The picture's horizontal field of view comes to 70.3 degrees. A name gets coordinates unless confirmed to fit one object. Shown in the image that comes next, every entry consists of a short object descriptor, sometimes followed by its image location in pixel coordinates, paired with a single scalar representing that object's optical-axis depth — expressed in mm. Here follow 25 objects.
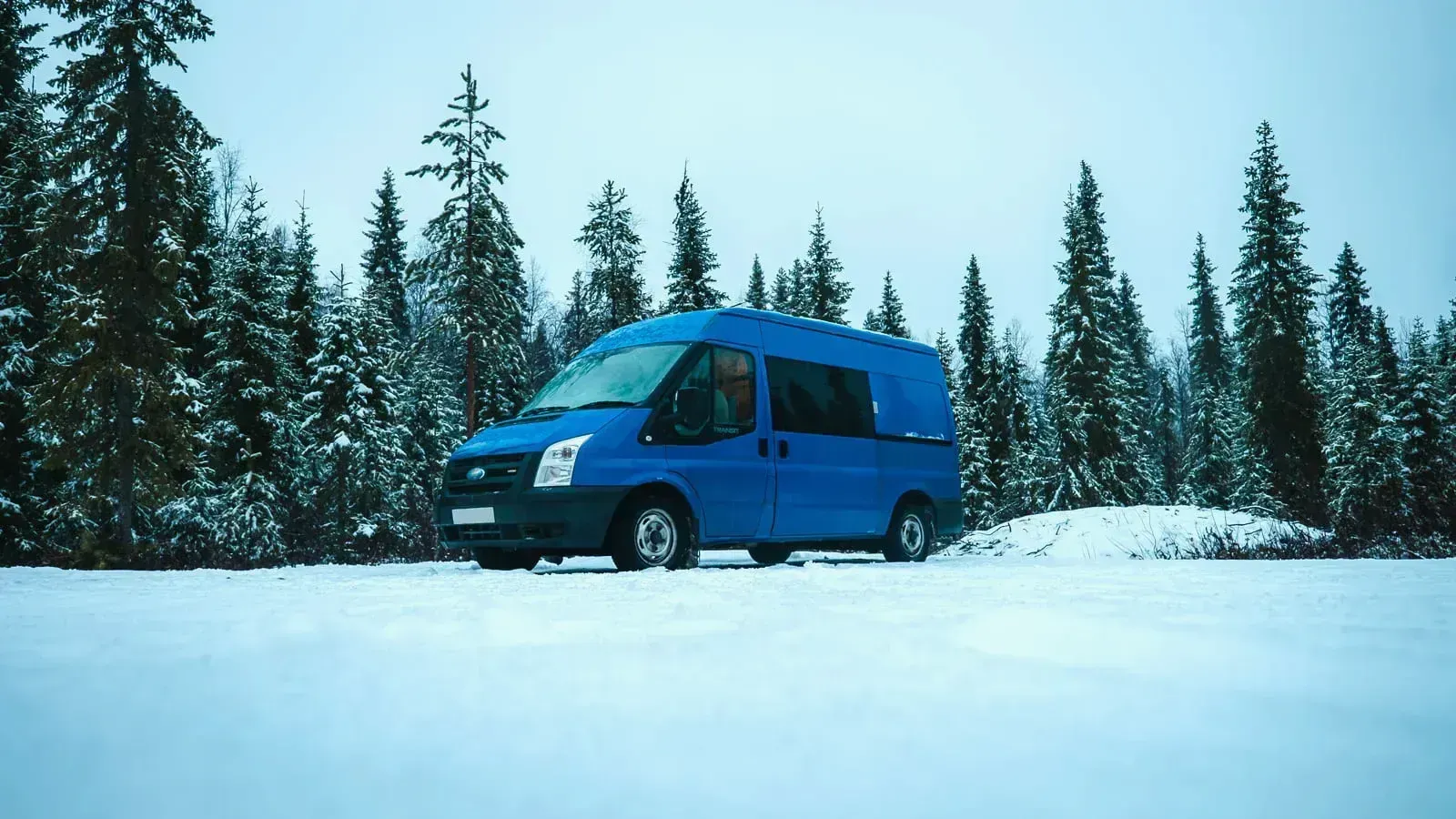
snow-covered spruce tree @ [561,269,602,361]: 35281
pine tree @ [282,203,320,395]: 34219
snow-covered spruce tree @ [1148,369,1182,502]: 60688
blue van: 8656
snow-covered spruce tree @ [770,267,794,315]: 64438
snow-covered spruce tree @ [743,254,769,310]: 58812
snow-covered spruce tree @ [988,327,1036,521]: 46844
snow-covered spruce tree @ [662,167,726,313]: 39125
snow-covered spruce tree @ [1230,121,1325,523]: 40094
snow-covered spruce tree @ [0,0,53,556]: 22828
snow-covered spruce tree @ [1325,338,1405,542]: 36625
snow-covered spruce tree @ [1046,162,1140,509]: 42531
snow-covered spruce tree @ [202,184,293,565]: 29031
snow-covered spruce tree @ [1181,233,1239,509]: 51069
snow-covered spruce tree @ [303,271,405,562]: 30156
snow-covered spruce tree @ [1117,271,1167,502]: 48250
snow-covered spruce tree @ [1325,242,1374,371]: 64375
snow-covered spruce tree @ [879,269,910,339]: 51000
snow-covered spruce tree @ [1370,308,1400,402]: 39094
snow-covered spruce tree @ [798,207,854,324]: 45781
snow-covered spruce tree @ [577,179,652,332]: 33438
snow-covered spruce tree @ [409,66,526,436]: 25188
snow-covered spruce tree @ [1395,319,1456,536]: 36375
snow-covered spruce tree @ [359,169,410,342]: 54578
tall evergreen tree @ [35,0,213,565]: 18844
